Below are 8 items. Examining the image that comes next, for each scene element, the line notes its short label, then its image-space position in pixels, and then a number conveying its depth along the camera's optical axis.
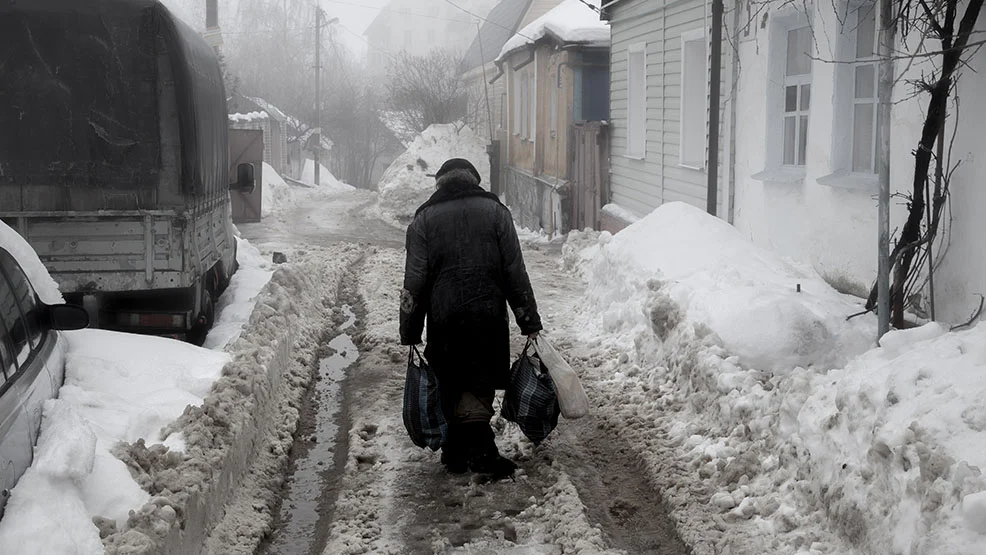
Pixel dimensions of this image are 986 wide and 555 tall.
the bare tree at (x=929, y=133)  6.05
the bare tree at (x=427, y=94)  38.03
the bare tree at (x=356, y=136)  59.84
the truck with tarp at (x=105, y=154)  7.55
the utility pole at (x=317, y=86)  44.24
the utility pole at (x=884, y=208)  6.11
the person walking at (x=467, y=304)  5.77
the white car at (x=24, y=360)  3.59
